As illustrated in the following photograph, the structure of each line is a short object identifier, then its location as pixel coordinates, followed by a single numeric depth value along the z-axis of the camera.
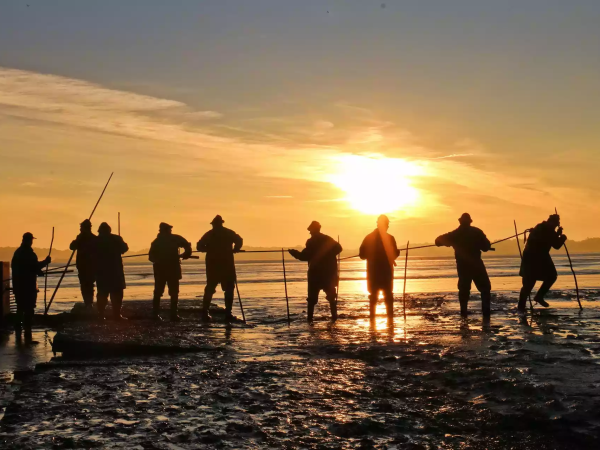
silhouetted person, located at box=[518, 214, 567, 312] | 14.95
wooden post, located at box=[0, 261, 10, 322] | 14.37
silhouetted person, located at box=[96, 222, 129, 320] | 13.73
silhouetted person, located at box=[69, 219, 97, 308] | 14.47
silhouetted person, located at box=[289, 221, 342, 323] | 13.82
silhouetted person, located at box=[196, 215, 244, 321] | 13.91
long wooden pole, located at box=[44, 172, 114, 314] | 15.78
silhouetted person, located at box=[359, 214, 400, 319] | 13.70
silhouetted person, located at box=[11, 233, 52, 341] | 12.24
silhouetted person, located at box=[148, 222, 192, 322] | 13.92
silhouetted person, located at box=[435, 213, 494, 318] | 13.72
